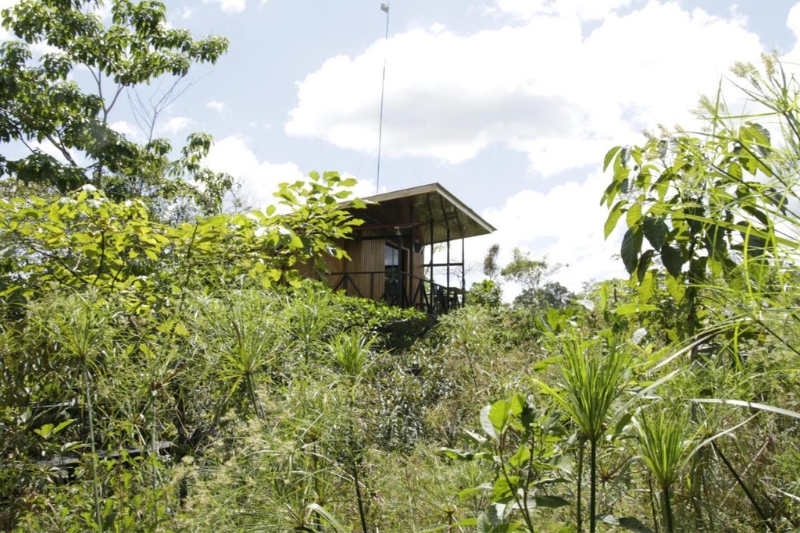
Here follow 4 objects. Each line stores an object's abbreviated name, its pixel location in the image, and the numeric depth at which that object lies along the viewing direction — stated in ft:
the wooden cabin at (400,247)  56.29
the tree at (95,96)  39.78
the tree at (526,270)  97.09
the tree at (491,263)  104.22
